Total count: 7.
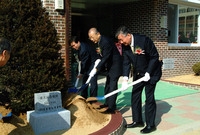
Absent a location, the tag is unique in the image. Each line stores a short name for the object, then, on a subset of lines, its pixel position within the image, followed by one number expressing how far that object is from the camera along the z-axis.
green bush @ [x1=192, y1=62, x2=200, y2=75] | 7.64
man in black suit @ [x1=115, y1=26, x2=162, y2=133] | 3.25
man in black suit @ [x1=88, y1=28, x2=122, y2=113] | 3.63
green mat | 5.10
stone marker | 2.92
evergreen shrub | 3.05
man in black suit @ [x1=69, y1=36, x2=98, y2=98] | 4.17
